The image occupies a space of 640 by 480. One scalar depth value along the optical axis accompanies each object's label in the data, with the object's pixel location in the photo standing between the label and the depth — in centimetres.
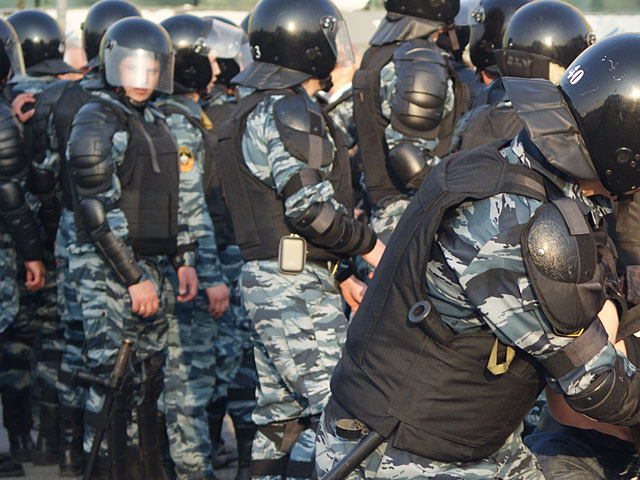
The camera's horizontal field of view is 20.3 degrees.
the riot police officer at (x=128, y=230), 855
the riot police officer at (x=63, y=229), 960
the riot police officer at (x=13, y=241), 997
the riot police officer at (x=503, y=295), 401
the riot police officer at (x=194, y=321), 965
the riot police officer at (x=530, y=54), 830
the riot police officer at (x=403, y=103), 894
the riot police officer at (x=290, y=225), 704
